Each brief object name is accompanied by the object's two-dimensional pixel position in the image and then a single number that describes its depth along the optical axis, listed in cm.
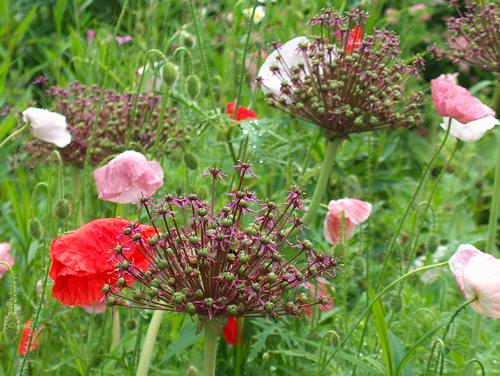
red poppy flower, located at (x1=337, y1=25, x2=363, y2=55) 212
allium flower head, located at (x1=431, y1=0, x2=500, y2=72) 239
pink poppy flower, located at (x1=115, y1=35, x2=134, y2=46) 321
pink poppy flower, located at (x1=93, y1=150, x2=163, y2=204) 192
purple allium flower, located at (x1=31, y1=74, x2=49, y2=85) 258
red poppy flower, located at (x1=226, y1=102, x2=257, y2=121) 254
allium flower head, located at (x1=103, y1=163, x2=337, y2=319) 136
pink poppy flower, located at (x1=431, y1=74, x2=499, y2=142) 210
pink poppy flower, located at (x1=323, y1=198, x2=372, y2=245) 218
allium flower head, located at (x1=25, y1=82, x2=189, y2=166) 243
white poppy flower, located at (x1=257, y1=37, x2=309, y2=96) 214
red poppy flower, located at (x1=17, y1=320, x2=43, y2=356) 214
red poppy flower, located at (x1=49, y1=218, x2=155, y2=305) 155
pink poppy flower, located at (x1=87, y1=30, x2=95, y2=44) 392
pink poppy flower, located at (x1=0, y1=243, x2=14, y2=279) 231
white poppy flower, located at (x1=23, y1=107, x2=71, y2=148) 212
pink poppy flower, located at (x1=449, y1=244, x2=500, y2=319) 156
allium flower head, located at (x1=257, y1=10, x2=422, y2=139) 199
